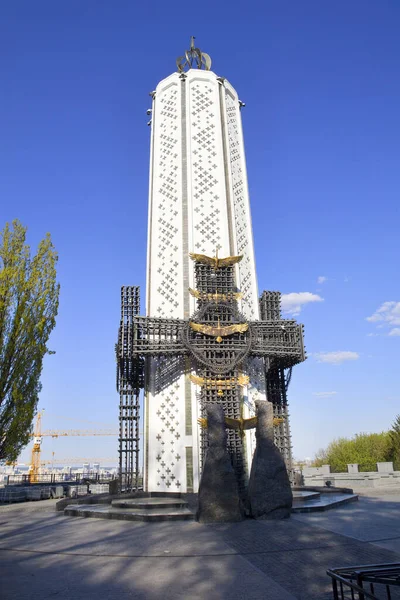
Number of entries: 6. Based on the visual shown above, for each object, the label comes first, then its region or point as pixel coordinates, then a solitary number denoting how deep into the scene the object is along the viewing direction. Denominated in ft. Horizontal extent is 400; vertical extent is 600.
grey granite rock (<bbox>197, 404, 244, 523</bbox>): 41.32
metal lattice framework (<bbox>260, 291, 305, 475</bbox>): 68.49
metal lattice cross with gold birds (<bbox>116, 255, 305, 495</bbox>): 60.18
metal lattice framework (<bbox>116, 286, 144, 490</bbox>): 67.31
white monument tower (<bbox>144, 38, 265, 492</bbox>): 63.16
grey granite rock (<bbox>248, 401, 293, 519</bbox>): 42.91
